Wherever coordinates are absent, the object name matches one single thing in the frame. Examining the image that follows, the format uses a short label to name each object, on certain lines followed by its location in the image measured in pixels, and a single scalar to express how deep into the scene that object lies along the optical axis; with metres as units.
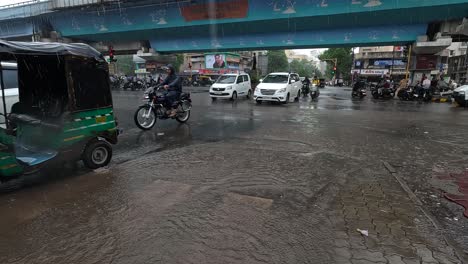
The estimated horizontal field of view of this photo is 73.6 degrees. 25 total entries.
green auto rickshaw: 4.66
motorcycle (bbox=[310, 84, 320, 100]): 21.20
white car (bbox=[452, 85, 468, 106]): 16.97
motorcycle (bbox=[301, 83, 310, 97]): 24.48
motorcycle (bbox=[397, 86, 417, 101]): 21.75
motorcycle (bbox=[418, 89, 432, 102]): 21.32
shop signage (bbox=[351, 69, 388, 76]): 62.68
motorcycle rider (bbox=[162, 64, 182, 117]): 9.43
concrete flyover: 20.39
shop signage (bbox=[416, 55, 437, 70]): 24.13
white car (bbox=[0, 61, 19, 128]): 6.73
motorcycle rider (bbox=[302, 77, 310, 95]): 24.48
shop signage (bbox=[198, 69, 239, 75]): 58.94
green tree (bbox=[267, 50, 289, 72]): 90.19
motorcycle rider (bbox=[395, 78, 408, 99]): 22.64
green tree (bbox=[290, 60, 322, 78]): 112.16
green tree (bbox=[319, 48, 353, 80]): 68.31
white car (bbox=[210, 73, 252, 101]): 19.11
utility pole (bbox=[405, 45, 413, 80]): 24.72
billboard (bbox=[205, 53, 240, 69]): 58.62
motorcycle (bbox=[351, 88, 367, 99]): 22.94
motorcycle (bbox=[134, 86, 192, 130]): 9.11
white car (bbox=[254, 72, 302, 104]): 16.52
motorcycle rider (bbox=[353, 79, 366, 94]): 23.14
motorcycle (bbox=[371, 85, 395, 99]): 22.27
